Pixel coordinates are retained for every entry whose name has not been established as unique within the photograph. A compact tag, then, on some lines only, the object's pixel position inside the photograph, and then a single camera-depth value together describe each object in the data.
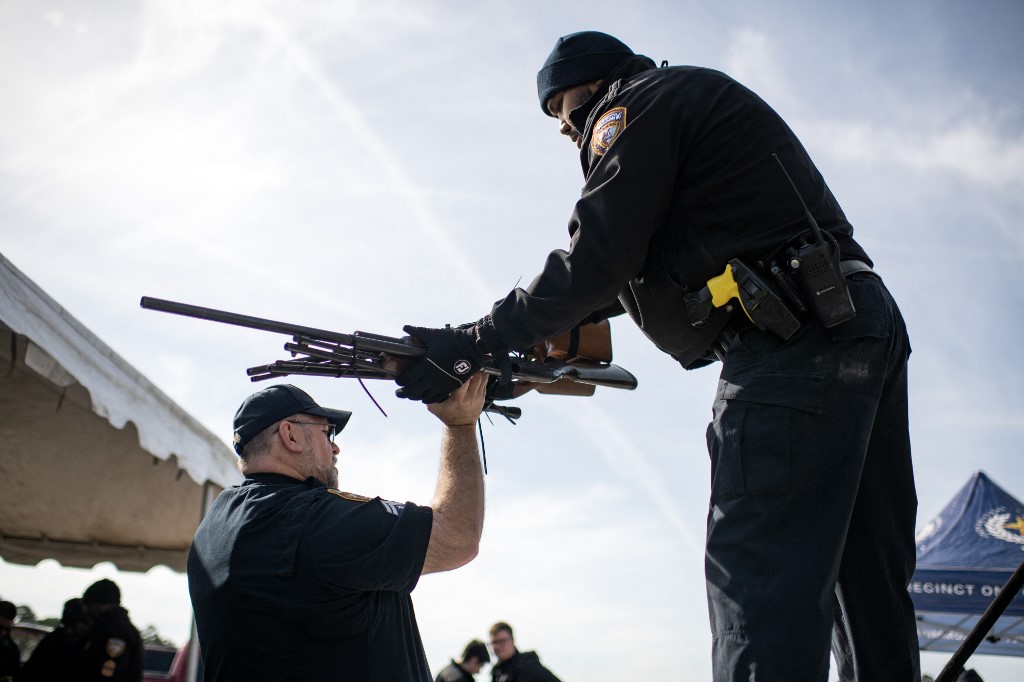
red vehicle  7.84
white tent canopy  5.13
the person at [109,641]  6.05
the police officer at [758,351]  1.96
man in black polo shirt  2.64
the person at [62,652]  6.11
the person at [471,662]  7.30
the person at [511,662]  6.98
